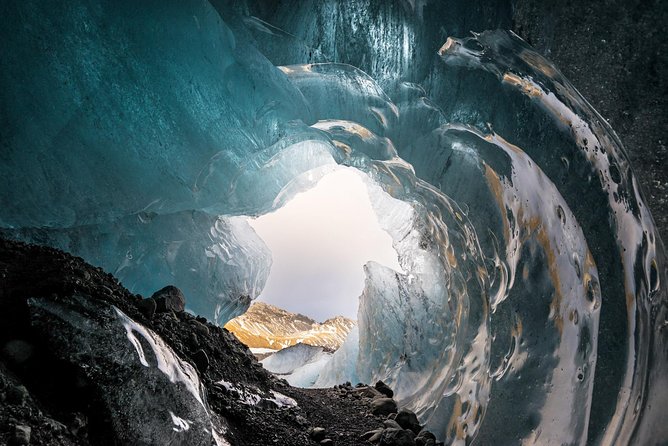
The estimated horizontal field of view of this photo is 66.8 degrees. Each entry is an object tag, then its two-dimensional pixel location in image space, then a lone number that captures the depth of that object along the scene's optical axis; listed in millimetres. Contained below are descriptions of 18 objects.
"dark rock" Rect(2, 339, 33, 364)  1377
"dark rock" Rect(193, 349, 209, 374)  2109
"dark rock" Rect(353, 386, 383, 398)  3629
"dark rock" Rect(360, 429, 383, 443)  2560
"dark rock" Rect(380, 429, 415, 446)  2521
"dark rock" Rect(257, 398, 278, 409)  2309
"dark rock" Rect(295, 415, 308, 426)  2406
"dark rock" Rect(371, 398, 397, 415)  3168
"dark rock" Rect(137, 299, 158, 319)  2086
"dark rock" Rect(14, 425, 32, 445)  1113
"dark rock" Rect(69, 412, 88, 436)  1304
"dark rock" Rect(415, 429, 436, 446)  2715
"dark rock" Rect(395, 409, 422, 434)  2992
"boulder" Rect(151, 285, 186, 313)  3141
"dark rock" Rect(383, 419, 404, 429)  2805
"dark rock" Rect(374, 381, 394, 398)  3825
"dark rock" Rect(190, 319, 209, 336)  2486
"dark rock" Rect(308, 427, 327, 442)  2314
